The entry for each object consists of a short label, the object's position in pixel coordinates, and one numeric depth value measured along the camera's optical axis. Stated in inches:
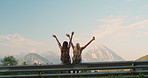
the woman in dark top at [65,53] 403.2
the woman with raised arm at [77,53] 401.1
